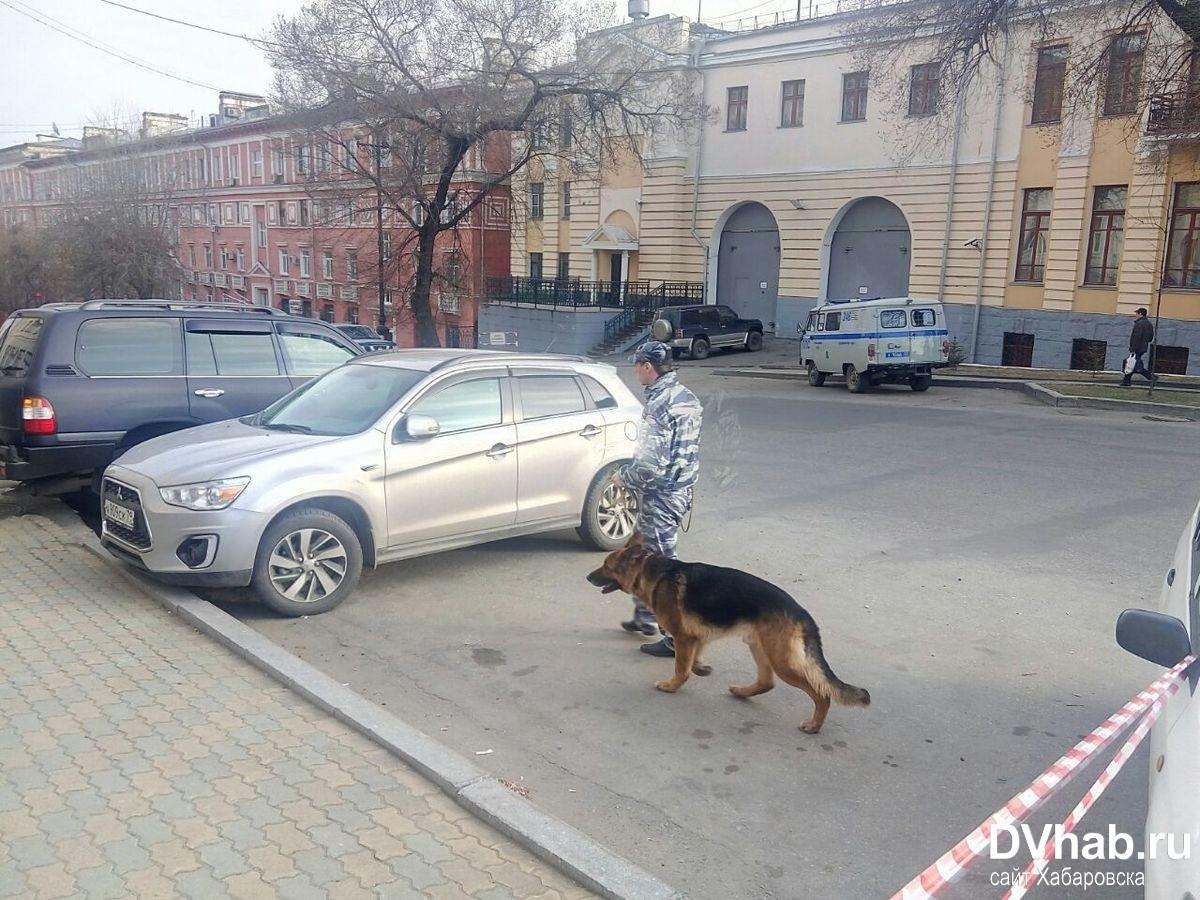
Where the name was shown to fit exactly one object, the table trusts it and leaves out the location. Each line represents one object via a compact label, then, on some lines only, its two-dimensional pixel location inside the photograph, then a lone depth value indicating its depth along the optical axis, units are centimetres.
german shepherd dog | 451
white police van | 2134
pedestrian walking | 2055
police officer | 548
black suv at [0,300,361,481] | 774
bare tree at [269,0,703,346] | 2295
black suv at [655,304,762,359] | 3181
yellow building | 2483
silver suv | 589
